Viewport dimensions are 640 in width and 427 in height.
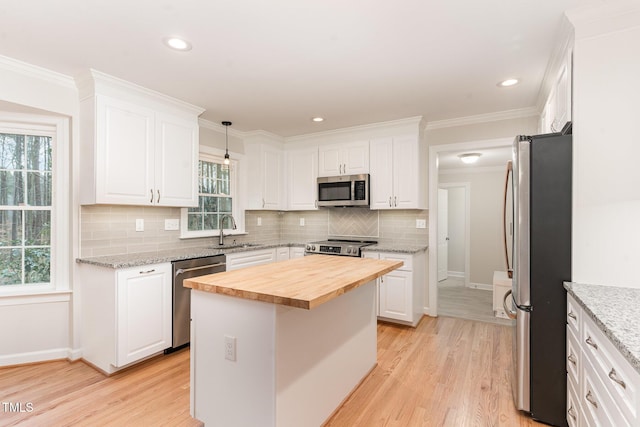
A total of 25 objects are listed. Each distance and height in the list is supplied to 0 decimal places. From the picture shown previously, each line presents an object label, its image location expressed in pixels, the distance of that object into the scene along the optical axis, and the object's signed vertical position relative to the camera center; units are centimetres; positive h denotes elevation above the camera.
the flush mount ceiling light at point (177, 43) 215 +114
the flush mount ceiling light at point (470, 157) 474 +82
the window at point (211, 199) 392 +17
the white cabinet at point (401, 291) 367 -91
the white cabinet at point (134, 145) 274 +62
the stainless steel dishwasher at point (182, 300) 299 -82
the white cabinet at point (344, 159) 425 +72
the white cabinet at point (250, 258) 361 -56
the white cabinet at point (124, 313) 258 -85
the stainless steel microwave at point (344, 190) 416 +29
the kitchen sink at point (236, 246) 388 -42
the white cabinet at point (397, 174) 391 +47
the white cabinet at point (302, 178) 467 +49
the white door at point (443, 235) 608 -45
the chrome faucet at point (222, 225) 409 -18
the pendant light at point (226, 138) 419 +99
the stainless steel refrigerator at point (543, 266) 195 -33
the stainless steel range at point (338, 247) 394 -44
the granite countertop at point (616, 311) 108 -43
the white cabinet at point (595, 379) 109 -68
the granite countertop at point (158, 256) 264 -42
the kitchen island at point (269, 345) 163 -74
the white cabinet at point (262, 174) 454 +54
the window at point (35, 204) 278 +6
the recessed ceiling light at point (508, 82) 280 +114
